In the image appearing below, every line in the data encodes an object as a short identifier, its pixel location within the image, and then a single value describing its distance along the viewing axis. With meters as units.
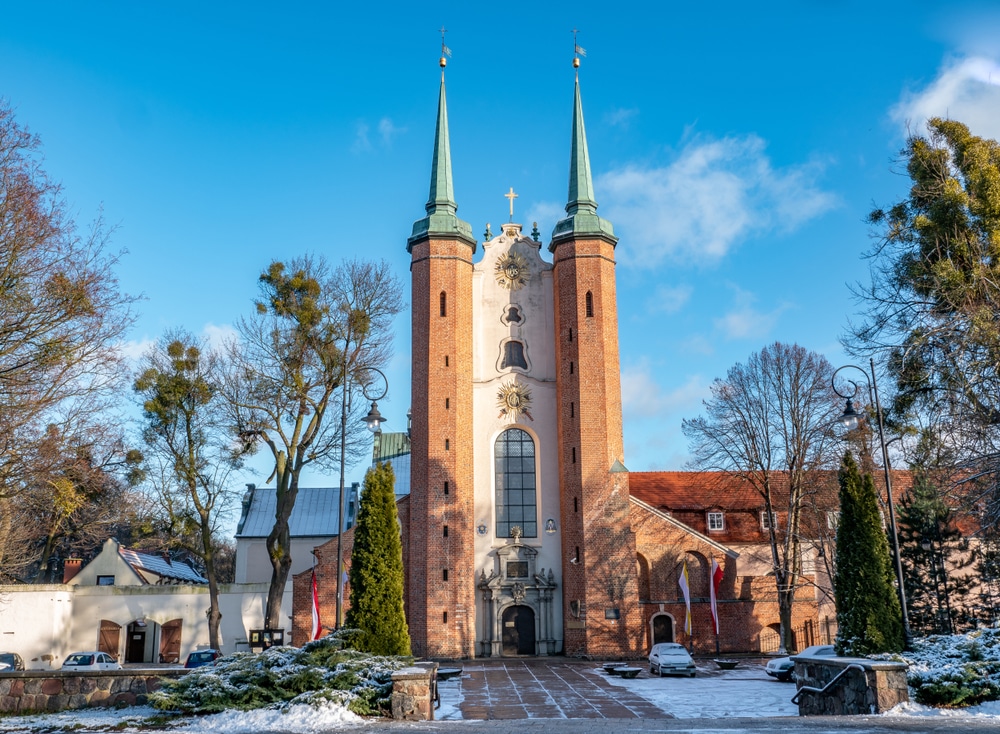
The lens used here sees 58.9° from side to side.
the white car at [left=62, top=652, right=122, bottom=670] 28.53
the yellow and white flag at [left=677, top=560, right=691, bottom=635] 34.38
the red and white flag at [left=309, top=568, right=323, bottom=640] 29.86
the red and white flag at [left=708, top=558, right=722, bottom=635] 34.53
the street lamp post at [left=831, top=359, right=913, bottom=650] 18.76
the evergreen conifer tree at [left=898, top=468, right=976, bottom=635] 33.91
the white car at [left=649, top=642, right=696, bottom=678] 27.14
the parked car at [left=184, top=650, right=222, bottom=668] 26.73
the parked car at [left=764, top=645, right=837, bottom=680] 23.46
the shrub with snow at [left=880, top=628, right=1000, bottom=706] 15.04
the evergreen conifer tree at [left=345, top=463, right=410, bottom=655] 18.08
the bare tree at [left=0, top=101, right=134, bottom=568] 15.80
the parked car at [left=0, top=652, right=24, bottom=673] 30.63
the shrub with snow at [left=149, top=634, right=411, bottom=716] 15.11
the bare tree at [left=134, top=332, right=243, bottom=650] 31.64
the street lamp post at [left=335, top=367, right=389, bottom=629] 21.78
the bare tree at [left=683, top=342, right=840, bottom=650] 35.41
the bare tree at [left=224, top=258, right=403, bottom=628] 30.89
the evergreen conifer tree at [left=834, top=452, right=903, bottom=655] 18.58
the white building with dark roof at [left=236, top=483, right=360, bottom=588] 47.16
